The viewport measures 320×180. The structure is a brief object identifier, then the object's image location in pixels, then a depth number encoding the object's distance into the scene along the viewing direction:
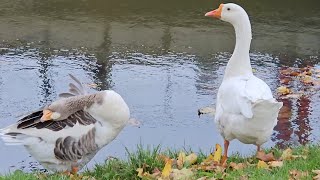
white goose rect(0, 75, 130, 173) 5.10
